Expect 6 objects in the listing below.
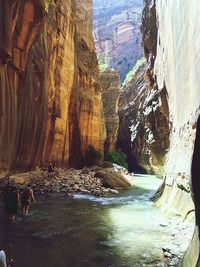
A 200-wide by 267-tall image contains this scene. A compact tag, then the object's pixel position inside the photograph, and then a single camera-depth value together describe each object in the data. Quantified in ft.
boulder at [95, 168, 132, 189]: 55.02
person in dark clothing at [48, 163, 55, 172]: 59.18
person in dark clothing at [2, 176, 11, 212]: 25.96
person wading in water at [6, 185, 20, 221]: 25.71
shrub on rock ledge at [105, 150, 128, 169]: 107.43
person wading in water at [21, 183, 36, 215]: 28.18
